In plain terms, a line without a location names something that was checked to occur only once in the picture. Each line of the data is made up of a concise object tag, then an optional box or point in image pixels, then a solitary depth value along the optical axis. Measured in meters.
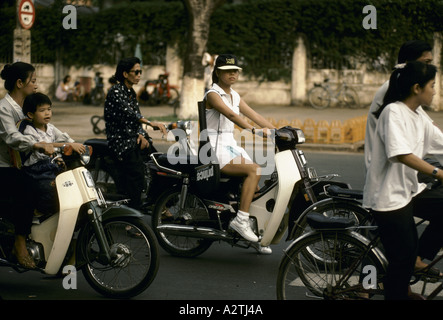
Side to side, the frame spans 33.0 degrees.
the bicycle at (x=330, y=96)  22.19
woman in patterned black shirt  7.55
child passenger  5.47
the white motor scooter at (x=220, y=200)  6.02
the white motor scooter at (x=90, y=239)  5.29
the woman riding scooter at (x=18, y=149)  5.43
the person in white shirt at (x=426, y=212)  4.72
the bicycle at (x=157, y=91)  24.06
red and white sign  14.75
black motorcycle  6.92
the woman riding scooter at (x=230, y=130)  6.21
